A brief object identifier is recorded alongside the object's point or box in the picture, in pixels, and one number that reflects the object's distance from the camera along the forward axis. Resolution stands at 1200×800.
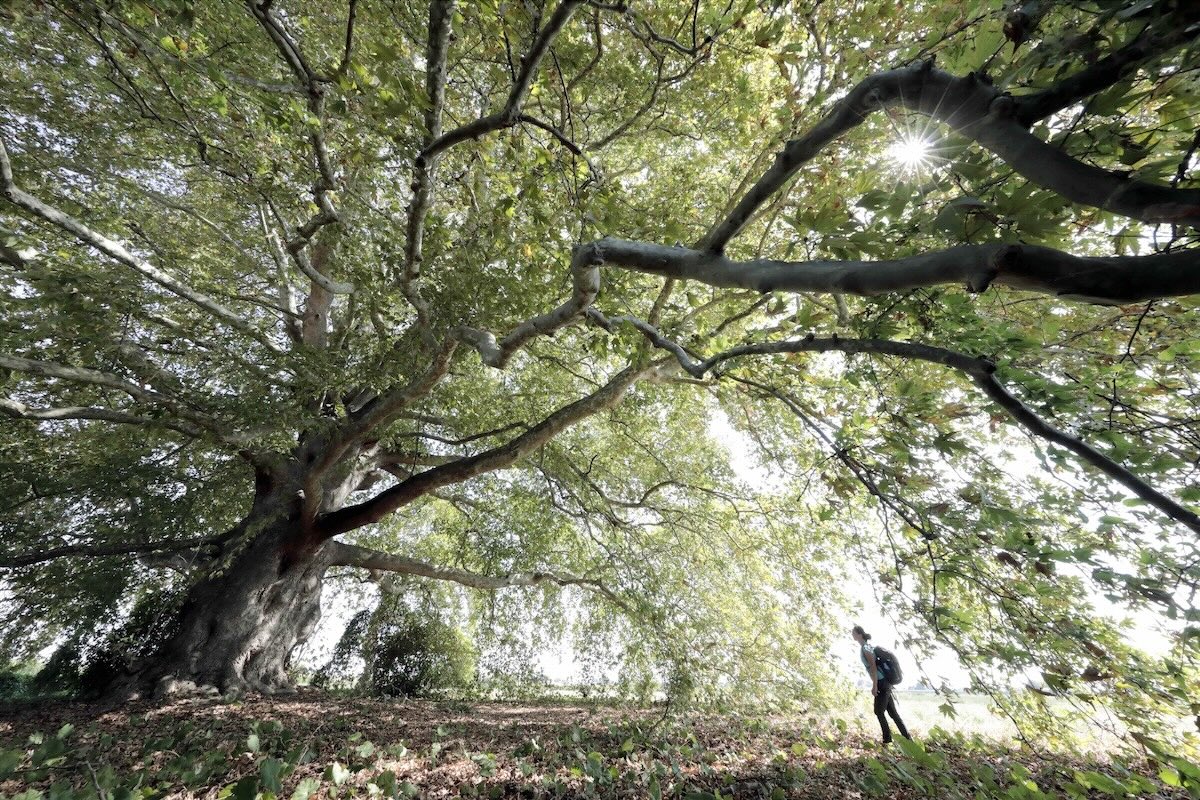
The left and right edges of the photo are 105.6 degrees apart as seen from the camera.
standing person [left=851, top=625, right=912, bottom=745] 5.66
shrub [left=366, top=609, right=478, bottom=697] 10.05
